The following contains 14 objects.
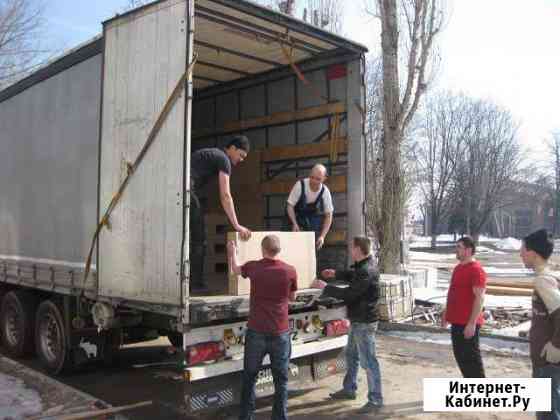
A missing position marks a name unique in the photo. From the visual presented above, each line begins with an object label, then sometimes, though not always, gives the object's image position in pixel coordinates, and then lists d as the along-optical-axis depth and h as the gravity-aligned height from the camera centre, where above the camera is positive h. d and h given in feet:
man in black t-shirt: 16.22 +1.30
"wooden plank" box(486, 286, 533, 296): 35.68 -4.06
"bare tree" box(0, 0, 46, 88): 74.28 +25.02
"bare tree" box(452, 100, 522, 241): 131.95 +14.92
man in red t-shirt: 15.57 -2.27
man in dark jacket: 16.33 -2.25
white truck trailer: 13.80 +1.96
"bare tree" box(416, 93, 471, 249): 134.41 +18.87
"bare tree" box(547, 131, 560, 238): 160.56 +14.09
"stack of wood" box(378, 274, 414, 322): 29.09 -3.72
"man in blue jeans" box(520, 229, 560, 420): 11.46 -1.86
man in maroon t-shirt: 13.66 -2.38
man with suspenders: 19.18 +0.85
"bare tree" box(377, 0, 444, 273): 35.58 +6.11
